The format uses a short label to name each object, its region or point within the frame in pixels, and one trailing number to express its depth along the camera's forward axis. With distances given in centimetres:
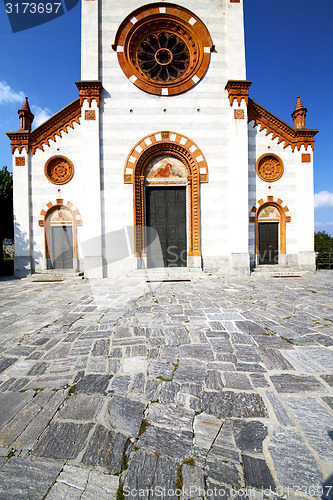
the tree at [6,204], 1243
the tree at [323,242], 2411
